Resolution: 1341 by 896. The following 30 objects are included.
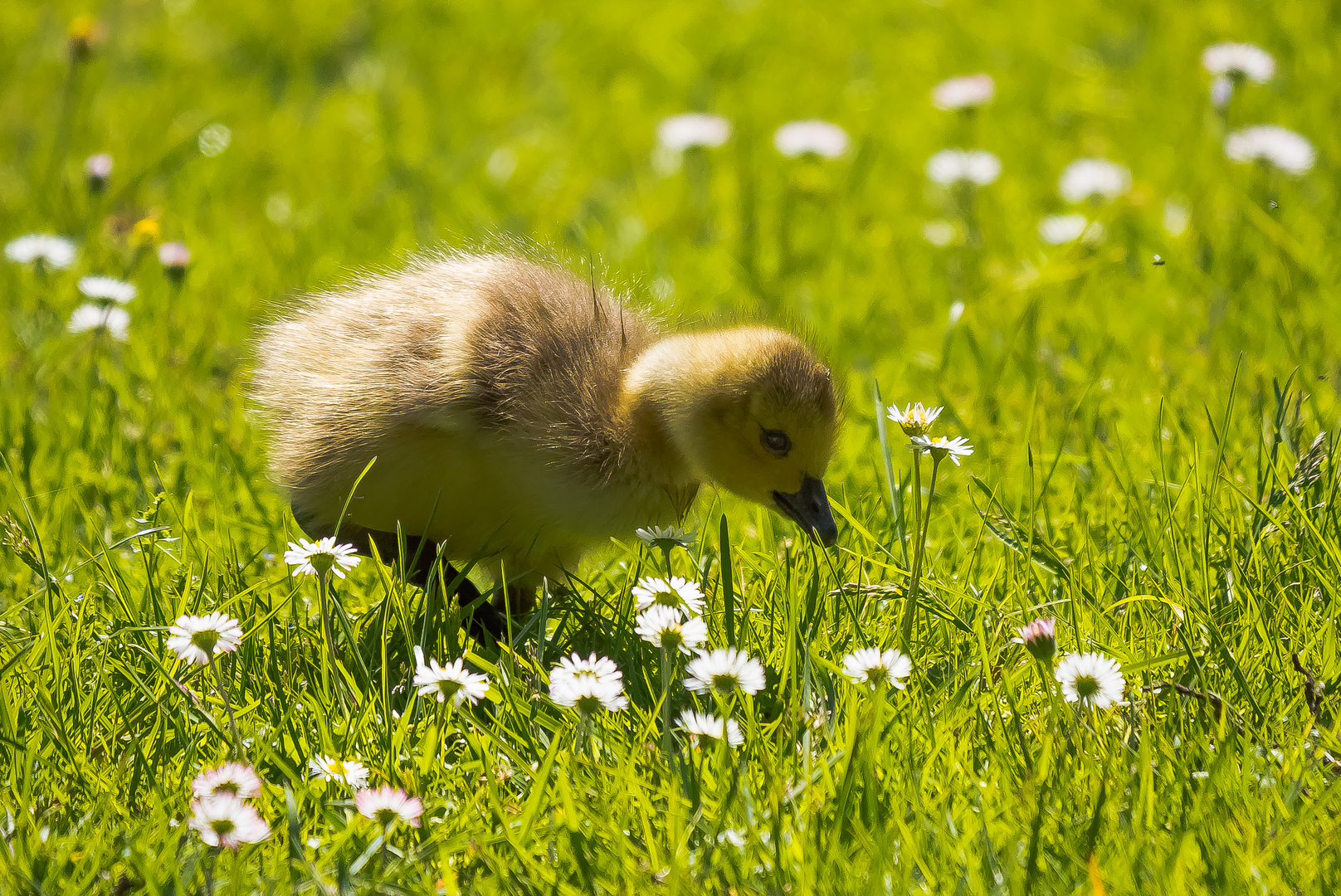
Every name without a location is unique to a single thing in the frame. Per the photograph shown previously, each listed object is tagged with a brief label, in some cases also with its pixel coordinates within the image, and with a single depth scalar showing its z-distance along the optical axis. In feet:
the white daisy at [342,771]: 15.44
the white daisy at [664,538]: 18.37
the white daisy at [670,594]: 17.10
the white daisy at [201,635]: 15.69
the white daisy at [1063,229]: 34.58
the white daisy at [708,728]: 15.65
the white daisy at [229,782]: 14.49
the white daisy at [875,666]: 15.98
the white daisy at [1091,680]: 15.67
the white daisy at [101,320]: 27.53
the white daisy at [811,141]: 39.91
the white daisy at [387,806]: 14.32
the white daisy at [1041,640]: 15.60
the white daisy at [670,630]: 15.76
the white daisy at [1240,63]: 34.94
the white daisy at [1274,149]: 33.12
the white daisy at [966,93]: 37.47
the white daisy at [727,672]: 15.56
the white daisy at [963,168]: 36.86
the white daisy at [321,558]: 16.70
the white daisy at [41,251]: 30.37
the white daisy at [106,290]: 26.78
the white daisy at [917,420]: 17.85
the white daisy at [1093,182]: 36.14
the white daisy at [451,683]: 15.49
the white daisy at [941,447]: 17.34
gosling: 19.48
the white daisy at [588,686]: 15.26
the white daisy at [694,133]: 39.81
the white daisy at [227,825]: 13.73
